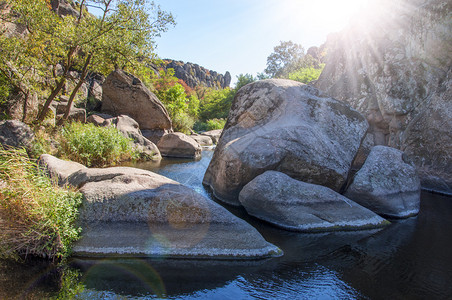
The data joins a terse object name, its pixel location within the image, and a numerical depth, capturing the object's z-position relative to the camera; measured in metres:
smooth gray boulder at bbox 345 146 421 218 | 8.18
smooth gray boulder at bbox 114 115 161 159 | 15.84
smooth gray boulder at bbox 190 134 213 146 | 25.37
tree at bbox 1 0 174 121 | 11.80
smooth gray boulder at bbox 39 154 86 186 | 6.95
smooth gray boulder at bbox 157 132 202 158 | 18.00
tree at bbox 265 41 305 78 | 59.38
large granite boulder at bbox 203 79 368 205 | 8.38
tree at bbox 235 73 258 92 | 46.75
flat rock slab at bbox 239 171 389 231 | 6.96
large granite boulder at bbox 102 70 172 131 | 19.55
